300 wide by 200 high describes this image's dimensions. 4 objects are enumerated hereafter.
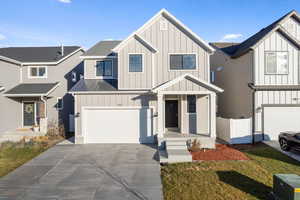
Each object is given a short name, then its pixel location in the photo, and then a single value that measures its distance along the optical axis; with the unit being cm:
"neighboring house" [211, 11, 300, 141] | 1288
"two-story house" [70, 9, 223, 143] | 1290
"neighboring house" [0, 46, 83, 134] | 1505
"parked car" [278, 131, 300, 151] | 1007
